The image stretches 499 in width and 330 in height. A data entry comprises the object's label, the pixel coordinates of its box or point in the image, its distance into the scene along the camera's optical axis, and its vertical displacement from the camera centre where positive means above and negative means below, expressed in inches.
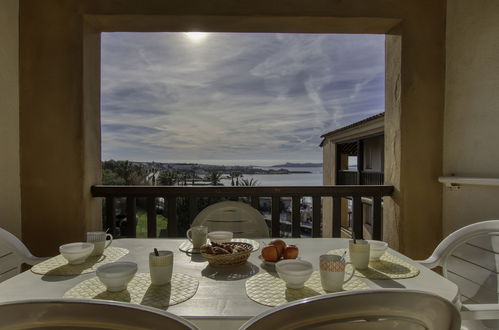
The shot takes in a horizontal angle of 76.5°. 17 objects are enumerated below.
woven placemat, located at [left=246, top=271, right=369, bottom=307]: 38.5 -16.8
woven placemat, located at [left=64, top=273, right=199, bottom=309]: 38.1 -16.8
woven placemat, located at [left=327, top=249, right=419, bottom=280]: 46.7 -16.9
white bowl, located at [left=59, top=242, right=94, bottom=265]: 51.5 -15.2
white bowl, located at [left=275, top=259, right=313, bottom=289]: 40.2 -14.5
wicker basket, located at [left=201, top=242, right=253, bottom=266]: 50.1 -15.6
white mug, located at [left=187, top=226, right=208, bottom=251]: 60.8 -14.7
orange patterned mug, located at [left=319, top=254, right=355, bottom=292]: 39.9 -14.4
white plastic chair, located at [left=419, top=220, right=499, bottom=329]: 62.1 -20.2
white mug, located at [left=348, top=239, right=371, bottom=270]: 49.0 -14.6
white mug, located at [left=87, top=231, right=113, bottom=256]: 56.8 -14.6
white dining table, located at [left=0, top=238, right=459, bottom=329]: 35.1 -17.1
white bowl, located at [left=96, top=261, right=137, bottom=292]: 39.0 -14.5
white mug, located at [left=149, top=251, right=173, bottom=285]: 42.3 -14.5
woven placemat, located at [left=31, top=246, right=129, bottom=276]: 48.5 -17.2
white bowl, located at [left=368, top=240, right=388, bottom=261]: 52.5 -15.0
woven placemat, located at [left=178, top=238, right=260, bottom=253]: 61.4 -17.2
